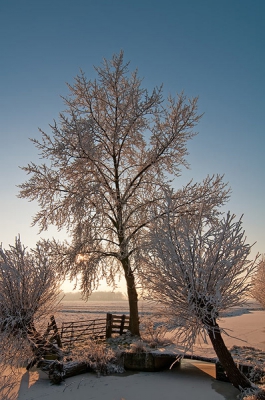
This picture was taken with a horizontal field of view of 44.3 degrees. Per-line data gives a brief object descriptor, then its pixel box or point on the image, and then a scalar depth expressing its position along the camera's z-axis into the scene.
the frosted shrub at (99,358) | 11.65
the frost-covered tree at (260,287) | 20.44
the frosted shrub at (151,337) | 13.77
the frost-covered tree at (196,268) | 7.50
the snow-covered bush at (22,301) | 9.42
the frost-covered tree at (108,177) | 15.87
